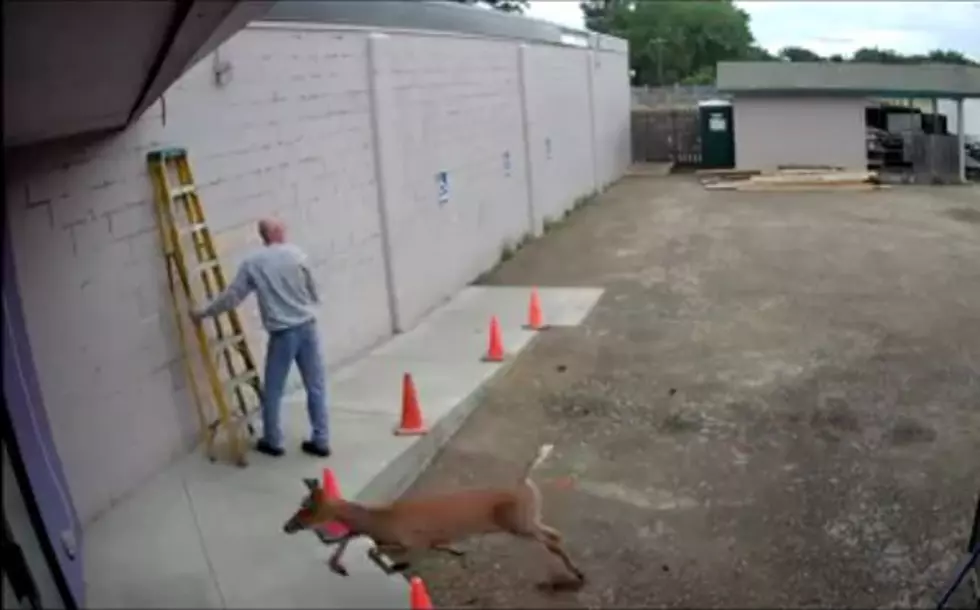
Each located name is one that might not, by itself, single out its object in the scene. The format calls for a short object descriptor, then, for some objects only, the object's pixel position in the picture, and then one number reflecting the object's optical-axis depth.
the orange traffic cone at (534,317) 12.04
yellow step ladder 7.40
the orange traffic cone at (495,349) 10.51
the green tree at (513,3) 32.35
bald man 7.21
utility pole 50.78
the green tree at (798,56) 26.30
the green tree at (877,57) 21.68
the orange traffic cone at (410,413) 8.13
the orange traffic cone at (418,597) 5.23
